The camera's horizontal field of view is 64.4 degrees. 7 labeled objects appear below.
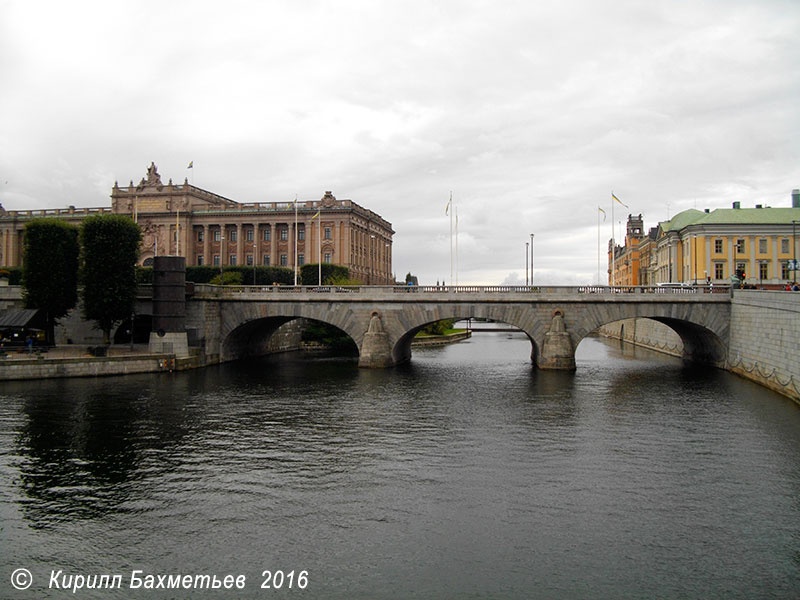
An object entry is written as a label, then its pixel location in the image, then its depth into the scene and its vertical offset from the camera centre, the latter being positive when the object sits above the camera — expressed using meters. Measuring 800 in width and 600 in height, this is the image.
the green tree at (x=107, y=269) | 59.81 +3.27
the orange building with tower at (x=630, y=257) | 157.64 +11.37
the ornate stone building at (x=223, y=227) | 127.06 +15.52
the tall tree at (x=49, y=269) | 60.22 +3.29
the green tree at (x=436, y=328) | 108.69 -4.71
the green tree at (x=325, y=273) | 101.12 +4.64
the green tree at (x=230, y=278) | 94.24 +3.62
